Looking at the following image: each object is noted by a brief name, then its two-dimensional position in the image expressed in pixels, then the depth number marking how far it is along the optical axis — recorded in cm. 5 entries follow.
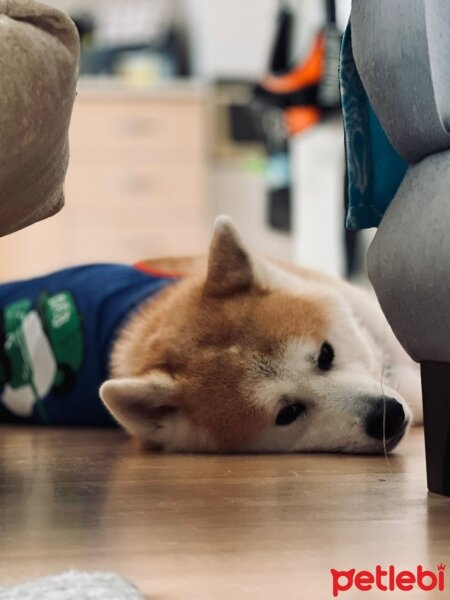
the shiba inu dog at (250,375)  167
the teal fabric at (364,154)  138
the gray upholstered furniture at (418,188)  120
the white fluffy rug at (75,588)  84
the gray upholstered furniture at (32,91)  110
